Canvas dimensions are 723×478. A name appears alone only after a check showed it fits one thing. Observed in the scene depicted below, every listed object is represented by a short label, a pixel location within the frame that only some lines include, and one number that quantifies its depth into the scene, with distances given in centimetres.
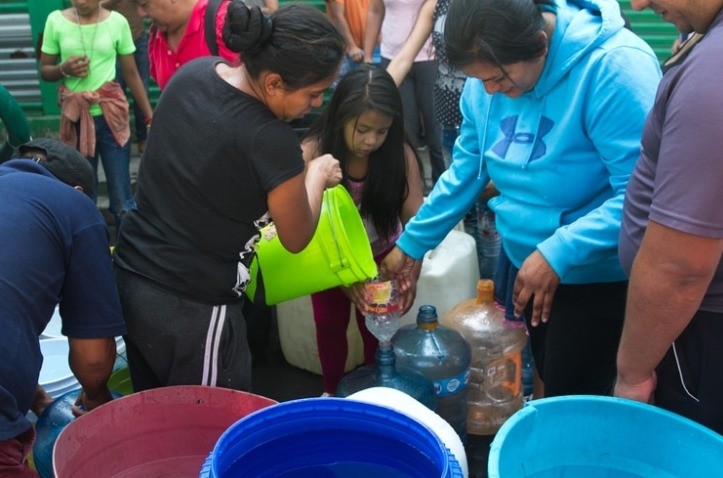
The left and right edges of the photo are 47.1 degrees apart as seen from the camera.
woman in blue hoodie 204
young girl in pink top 296
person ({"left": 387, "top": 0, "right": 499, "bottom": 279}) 416
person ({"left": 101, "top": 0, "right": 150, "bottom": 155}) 580
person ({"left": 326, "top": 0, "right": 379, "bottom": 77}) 564
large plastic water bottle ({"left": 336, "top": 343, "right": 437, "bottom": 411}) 293
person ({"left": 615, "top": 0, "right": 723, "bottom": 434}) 141
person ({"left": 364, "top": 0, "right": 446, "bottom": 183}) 517
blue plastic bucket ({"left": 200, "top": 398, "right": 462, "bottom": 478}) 166
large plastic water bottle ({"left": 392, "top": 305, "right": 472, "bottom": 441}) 315
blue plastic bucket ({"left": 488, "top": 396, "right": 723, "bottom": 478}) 162
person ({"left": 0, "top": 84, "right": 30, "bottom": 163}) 357
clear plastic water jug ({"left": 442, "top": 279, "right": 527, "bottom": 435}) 341
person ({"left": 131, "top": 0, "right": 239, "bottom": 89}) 358
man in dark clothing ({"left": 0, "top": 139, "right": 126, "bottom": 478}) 185
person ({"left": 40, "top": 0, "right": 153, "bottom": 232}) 500
